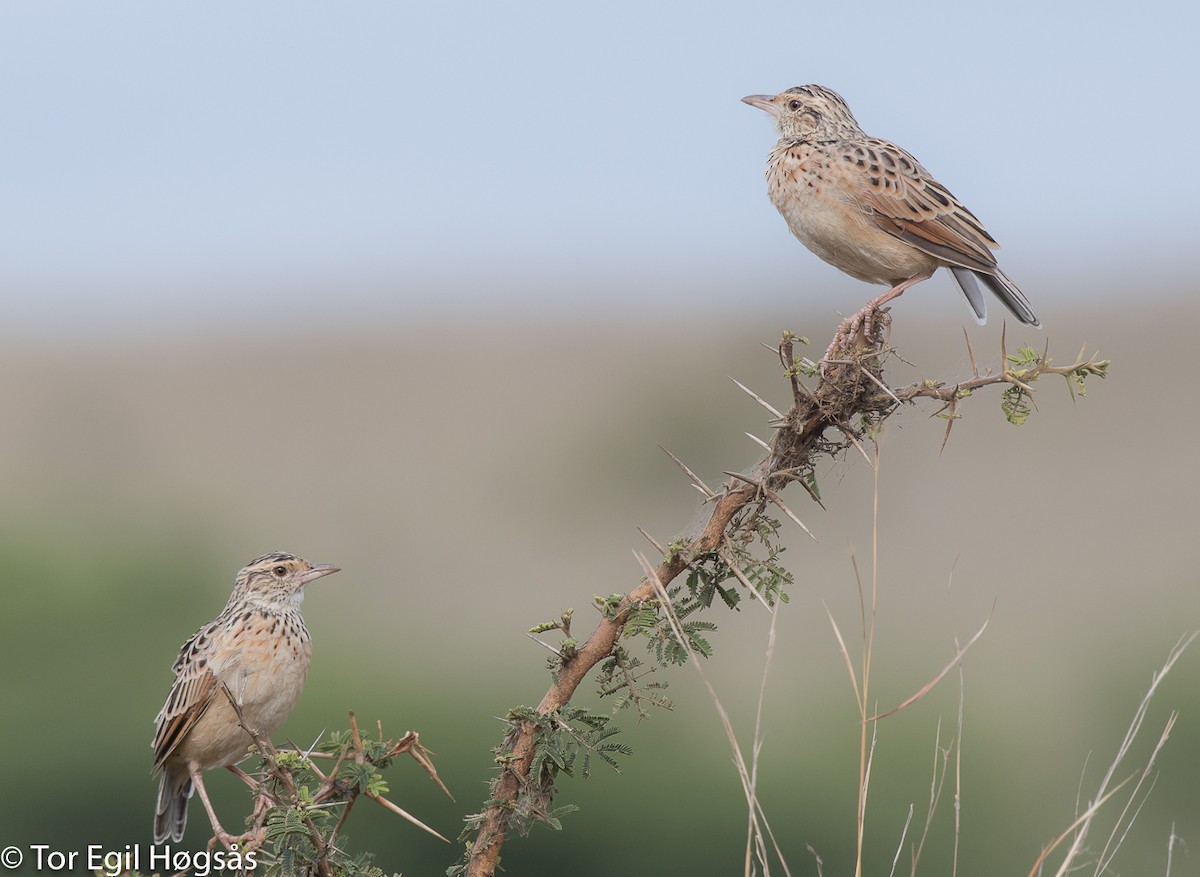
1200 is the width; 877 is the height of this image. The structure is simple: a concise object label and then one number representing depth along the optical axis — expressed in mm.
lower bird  10547
